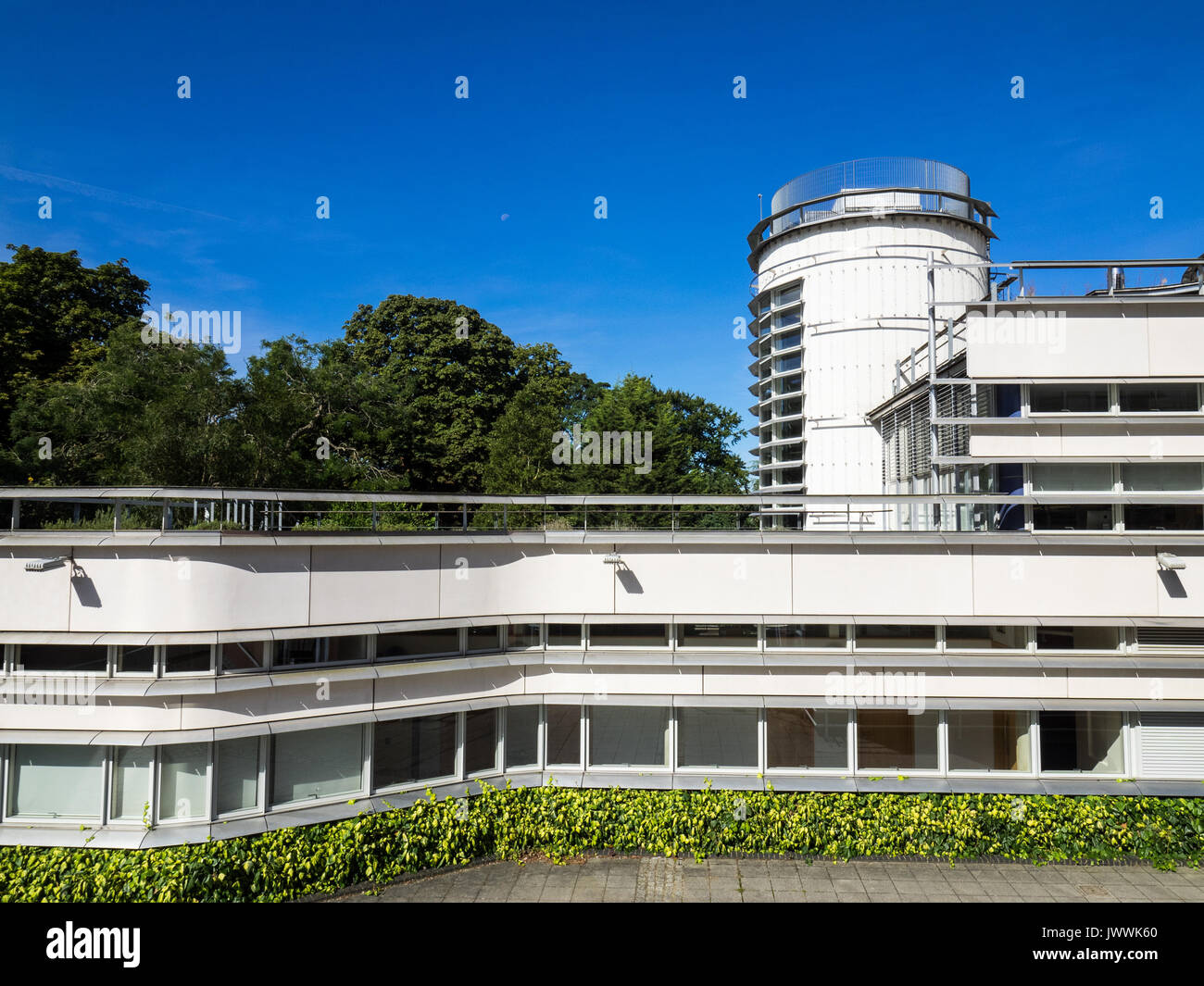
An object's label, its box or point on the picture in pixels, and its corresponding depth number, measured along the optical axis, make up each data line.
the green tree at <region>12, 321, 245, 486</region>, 28.00
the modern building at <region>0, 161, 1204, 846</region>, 14.76
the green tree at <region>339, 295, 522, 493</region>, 43.56
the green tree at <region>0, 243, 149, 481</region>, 38.06
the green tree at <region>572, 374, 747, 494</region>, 44.03
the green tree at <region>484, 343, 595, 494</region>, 32.88
